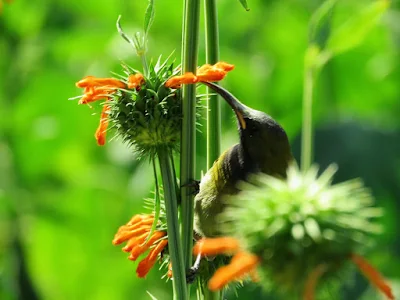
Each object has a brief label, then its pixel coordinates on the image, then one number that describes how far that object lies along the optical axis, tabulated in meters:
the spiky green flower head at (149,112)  4.84
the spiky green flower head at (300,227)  3.70
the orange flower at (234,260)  3.51
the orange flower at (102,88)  4.79
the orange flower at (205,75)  4.45
